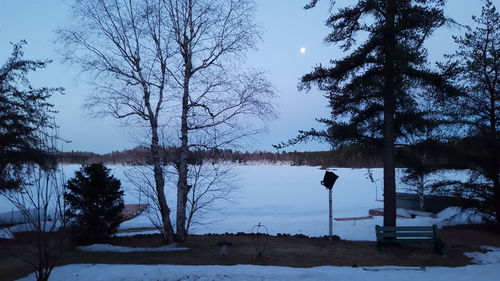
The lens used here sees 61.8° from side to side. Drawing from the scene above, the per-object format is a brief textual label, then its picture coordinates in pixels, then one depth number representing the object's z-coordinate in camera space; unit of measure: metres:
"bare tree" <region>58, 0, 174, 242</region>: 11.57
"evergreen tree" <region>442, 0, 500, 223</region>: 13.64
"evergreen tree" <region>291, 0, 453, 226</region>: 10.33
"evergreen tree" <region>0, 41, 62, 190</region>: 12.82
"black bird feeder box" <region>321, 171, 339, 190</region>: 12.08
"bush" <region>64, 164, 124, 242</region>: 11.52
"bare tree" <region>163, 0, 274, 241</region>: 11.50
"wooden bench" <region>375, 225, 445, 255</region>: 9.74
